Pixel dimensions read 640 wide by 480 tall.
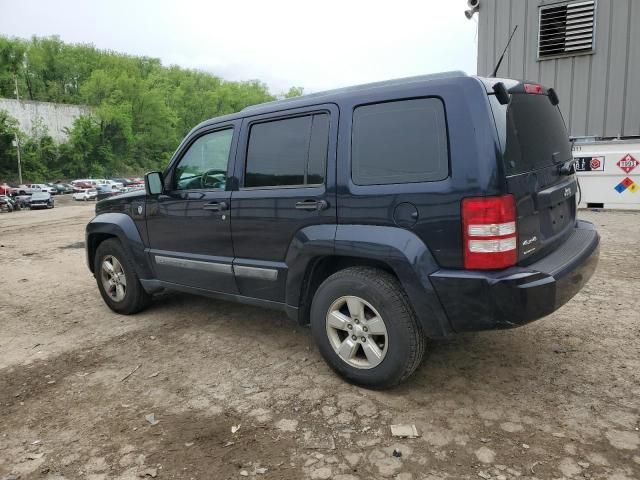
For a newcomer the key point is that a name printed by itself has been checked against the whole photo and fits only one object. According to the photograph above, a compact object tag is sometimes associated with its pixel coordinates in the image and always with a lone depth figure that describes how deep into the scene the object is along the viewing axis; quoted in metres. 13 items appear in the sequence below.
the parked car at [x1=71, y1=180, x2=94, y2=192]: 45.66
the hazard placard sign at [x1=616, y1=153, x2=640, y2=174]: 10.15
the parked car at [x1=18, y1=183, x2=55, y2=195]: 36.78
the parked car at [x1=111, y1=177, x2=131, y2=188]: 51.14
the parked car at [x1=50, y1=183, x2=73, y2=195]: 46.62
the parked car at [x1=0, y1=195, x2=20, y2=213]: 27.38
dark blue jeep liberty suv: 2.74
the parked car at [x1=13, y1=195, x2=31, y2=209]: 29.52
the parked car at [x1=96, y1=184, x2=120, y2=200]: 40.41
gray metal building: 10.22
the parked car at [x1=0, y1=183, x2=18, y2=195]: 37.50
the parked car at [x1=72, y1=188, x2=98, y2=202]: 37.22
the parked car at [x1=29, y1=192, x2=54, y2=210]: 29.38
